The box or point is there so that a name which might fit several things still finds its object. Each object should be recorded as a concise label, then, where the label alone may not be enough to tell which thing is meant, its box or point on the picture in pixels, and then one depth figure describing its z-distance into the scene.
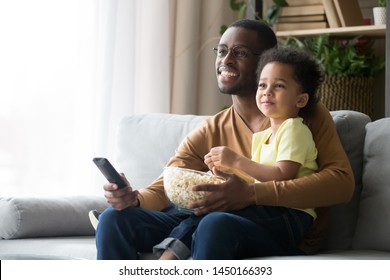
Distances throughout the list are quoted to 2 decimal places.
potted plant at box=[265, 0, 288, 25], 6.23
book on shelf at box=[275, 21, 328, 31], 6.12
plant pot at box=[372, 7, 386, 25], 5.89
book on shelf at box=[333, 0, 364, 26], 5.94
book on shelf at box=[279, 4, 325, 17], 6.12
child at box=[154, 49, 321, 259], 3.51
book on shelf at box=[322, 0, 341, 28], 5.98
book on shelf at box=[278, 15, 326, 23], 6.12
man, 3.38
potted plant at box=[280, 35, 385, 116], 5.98
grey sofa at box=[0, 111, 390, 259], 3.84
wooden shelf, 5.85
